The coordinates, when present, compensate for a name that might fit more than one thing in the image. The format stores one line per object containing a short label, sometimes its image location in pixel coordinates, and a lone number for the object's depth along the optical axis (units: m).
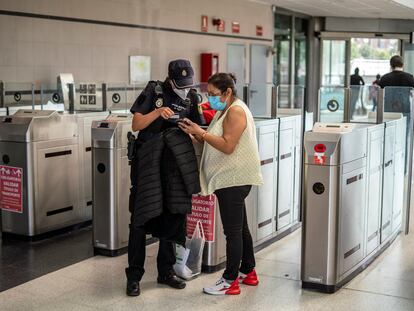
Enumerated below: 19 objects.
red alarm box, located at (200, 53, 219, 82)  10.44
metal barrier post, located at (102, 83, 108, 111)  6.31
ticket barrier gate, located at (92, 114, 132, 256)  4.69
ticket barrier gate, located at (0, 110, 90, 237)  5.13
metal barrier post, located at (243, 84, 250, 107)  5.60
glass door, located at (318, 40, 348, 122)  14.91
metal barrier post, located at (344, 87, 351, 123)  5.15
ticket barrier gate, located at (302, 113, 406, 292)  3.83
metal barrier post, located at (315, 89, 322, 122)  5.60
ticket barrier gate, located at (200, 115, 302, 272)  4.44
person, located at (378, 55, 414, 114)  5.72
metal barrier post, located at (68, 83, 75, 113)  6.42
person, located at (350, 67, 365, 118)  5.86
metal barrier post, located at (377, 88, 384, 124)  5.04
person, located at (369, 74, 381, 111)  6.32
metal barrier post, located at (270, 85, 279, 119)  5.33
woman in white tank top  3.74
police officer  3.76
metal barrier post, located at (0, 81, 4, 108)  5.94
